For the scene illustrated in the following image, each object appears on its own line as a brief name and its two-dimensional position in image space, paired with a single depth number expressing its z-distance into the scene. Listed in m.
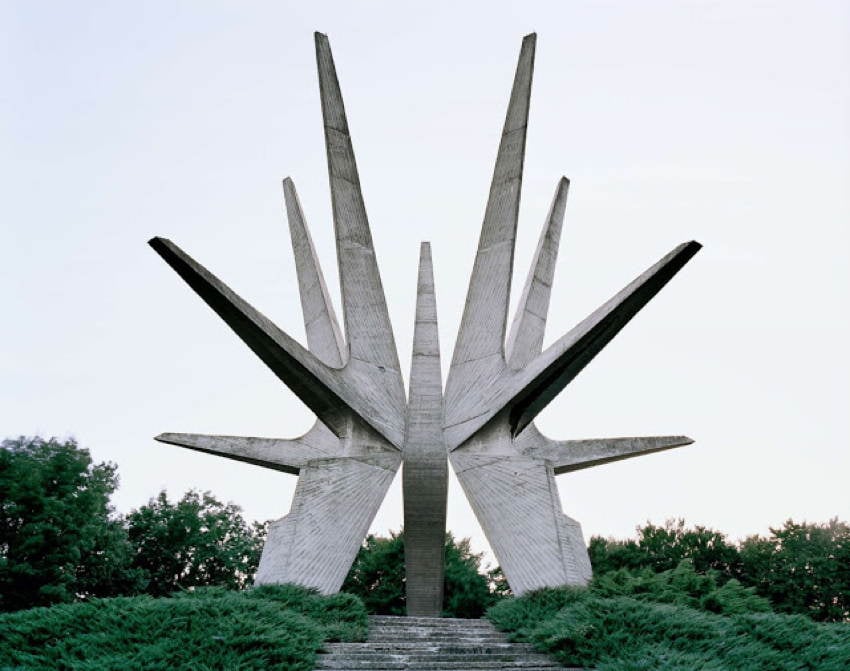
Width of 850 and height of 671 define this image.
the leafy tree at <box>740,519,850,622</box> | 24.30
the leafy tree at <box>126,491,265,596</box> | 29.59
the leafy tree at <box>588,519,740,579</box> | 24.33
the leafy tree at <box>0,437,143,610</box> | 22.14
